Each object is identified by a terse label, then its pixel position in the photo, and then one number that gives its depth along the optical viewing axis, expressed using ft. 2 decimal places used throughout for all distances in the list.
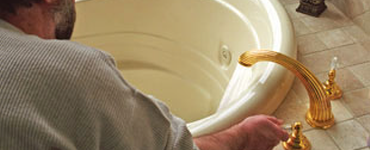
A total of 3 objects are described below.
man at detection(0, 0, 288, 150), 1.86
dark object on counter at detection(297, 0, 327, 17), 4.67
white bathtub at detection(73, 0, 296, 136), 5.21
